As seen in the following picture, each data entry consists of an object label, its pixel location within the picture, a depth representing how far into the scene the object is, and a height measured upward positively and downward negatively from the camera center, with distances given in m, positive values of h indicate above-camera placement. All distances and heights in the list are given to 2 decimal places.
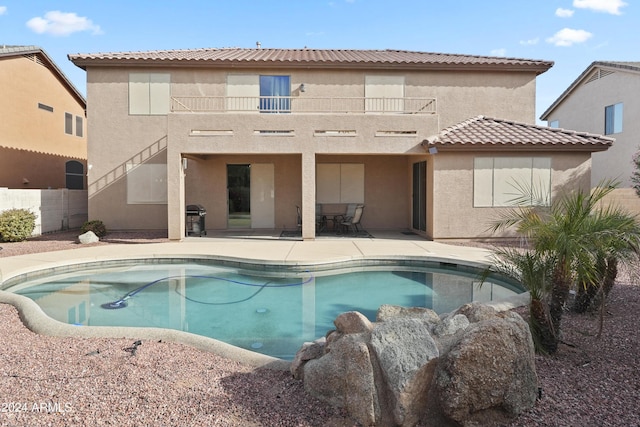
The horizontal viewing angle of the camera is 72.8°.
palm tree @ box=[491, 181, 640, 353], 4.58 -0.39
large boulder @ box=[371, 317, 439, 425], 3.40 -1.31
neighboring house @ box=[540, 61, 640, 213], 20.28 +4.71
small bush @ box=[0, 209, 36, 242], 13.71 -0.84
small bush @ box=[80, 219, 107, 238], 15.10 -0.98
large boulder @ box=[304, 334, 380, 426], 3.47 -1.52
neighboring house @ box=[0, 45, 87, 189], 18.67 +3.61
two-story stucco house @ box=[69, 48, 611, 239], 14.12 +2.00
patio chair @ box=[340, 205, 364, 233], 15.95 -0.69
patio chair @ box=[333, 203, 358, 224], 16.48 -0.56
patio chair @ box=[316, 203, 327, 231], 17.12 -0.78
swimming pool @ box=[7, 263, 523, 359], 7.05 -1.91
